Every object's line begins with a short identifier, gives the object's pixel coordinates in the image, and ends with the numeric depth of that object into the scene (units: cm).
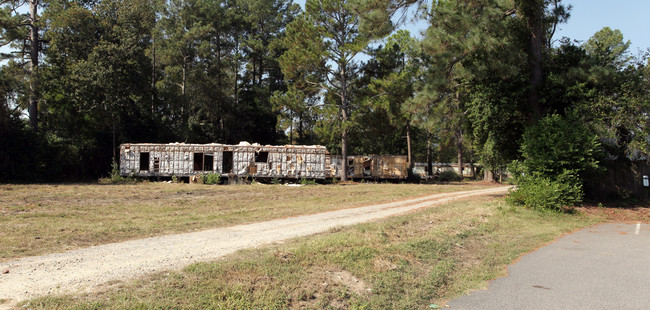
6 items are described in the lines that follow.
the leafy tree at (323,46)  3400
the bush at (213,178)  2952
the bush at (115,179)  2922
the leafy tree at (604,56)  1832
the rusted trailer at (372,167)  3862
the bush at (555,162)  1536
